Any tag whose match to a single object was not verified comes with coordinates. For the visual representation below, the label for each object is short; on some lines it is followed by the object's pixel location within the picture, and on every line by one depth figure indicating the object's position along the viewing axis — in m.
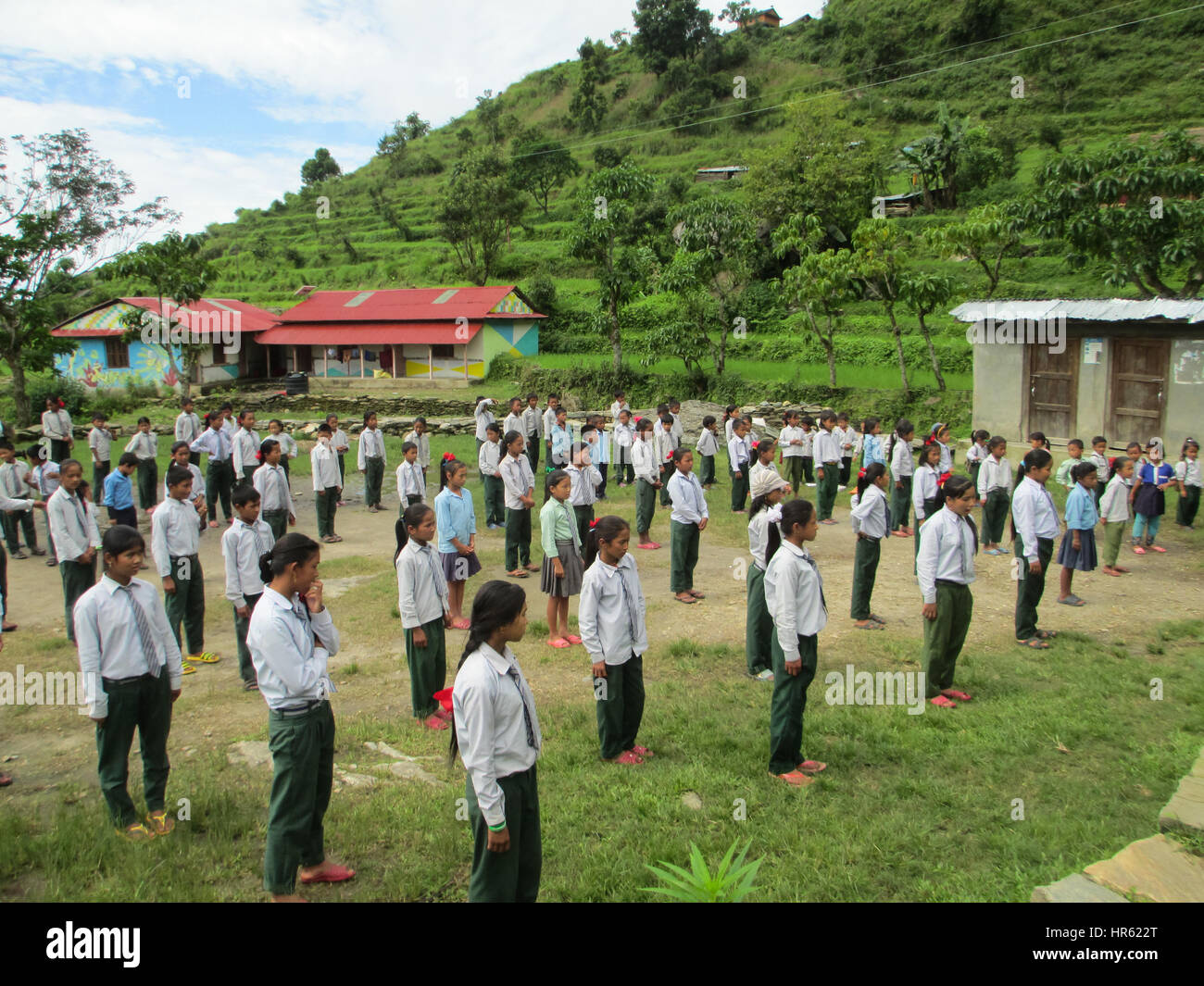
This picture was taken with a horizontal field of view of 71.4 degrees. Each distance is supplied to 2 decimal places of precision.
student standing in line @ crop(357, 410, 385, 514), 13.95
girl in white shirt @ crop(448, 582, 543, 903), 3.42
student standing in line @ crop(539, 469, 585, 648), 7.83
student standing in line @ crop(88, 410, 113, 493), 13.40
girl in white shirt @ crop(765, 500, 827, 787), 5.16
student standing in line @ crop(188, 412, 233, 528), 13.29
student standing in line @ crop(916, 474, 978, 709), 6.44
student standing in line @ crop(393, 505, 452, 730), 5.94
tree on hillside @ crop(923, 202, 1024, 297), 18.97
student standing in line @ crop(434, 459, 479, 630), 8.17
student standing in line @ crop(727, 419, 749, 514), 13.11
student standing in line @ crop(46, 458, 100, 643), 7.98
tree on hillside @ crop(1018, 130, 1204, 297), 16.36
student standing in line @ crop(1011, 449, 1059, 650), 7.66
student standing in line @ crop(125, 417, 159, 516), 13.10
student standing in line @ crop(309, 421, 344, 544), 12.23
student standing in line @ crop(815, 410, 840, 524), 13.24
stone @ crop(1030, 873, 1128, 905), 3.61
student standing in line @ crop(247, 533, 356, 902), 3.97
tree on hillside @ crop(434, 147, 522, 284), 36.78
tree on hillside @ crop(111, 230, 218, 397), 24.77
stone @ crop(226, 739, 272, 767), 5.71
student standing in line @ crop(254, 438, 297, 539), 10.25
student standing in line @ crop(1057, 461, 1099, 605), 9.05
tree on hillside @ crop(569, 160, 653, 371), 23.38
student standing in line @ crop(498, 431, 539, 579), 9.84
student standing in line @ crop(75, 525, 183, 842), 4.53
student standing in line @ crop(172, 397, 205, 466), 14.44
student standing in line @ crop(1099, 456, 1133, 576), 10.30
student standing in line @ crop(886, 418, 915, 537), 11.68
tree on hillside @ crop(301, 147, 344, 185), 74.06
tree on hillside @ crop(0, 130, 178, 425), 23.33
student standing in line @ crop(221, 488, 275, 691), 6.75
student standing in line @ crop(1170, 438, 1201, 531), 11.68
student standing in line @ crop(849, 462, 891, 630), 8.24
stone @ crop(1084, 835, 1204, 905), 3.71
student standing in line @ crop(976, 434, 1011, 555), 10.96
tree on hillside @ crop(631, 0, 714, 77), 67.50
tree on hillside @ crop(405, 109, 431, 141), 81.00
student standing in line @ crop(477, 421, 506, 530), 12.64
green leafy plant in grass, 3.21
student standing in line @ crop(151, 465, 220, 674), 7.32
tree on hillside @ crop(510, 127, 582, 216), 51.44
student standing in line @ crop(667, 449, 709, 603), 9.01
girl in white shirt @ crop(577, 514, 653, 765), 5.33
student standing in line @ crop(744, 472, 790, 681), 6.96
